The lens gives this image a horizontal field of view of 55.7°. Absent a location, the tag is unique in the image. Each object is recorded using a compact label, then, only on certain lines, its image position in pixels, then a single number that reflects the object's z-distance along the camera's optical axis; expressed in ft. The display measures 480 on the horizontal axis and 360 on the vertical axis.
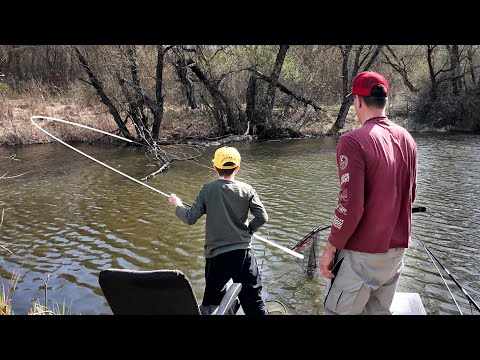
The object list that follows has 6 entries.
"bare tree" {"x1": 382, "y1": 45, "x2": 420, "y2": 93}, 83.76
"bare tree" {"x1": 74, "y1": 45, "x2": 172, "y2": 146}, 58.39
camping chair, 8.59
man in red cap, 8.13
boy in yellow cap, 11.63
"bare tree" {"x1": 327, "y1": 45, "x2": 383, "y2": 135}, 73.15
